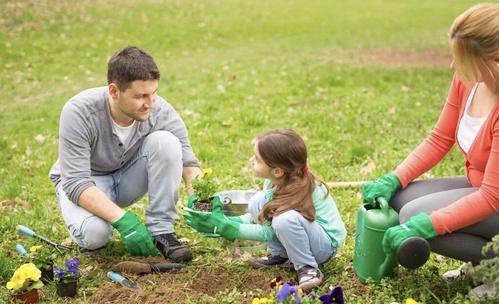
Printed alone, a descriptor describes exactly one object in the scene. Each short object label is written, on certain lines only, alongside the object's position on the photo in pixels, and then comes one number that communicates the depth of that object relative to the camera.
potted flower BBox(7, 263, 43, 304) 5.86
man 6.85
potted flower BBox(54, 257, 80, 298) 6.22
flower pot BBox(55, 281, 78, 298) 6.24
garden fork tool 7.18
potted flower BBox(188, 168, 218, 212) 6.69
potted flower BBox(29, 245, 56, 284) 6.31
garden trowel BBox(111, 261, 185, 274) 6.76
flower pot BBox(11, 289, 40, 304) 6.02
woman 5.56
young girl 6.38
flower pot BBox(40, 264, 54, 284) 6.46
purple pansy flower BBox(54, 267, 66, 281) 6.20
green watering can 6.15
